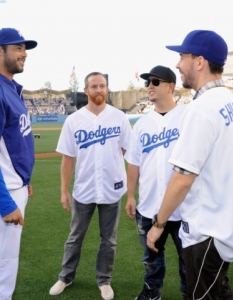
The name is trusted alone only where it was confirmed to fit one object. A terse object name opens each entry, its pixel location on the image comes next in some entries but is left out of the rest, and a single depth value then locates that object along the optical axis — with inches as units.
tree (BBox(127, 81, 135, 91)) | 4205.2
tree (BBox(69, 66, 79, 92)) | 3744.6
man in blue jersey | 111.5
